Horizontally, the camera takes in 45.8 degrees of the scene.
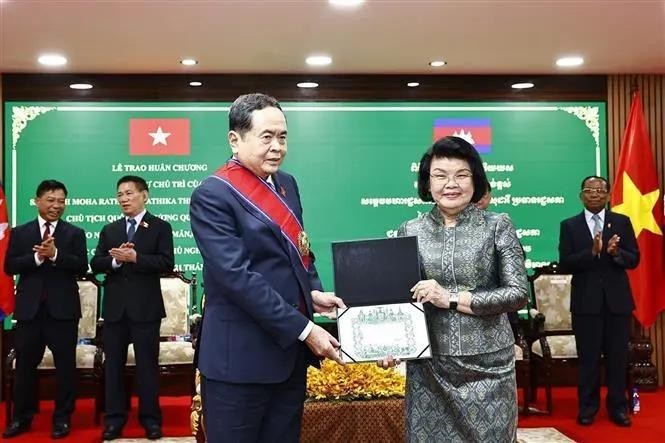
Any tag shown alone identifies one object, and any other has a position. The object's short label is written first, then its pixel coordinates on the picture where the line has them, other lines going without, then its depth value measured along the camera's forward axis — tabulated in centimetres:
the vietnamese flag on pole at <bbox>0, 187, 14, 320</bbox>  604
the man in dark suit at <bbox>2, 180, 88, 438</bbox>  498
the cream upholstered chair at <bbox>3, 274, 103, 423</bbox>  536
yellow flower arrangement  412
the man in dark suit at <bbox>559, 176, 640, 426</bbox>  516
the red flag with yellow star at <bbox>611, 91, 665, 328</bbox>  646
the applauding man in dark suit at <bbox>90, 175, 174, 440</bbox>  496
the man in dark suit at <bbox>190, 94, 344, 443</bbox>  206
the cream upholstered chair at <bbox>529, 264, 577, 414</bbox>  582
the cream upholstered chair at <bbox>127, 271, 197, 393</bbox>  570
